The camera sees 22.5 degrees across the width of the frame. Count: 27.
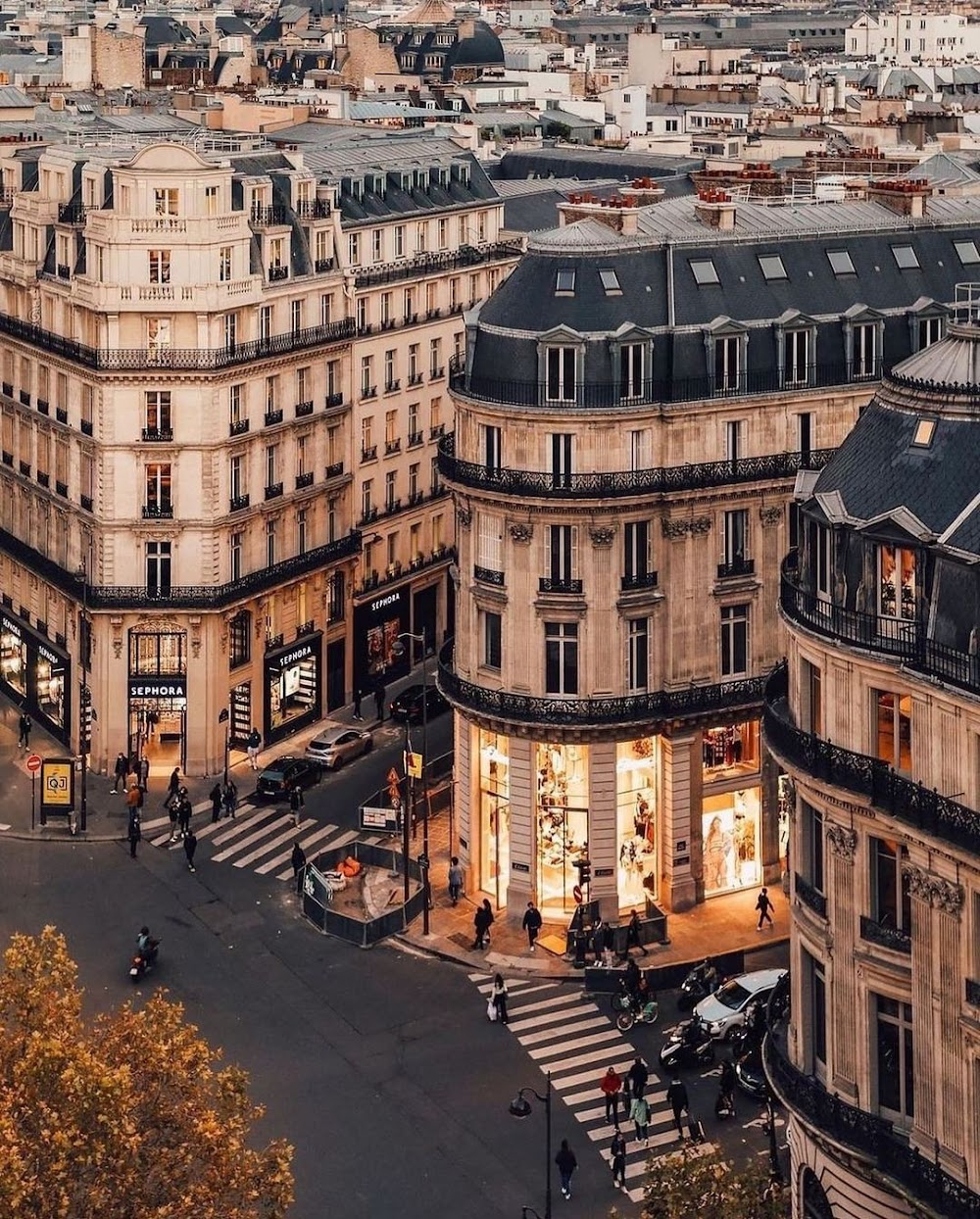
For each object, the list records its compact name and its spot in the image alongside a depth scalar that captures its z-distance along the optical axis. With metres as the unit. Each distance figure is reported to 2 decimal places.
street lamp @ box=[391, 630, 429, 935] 87.44
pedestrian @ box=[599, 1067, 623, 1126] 72.19
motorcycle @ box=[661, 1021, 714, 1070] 76.00
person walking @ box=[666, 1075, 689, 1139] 71.88
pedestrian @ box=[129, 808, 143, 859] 95.69
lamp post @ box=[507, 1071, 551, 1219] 66.25
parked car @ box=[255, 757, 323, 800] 100.75
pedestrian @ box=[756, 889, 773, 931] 86.06
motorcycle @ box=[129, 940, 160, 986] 82.75
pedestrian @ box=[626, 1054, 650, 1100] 72.44
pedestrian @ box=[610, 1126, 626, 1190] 69.19
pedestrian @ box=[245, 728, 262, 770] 104.44
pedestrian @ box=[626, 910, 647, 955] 85.38
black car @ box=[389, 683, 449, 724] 109.44
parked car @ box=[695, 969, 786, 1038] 77.69
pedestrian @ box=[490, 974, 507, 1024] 79.81
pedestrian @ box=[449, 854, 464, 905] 89.94
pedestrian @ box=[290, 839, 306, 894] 91.69
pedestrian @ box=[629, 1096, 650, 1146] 71.50
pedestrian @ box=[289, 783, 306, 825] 99.44
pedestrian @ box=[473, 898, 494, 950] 85.56
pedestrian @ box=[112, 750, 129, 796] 102.62
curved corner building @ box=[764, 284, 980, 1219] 53.53
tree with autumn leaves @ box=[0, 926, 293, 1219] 53.22
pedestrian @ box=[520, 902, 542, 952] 85.88
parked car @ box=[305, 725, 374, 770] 105.31
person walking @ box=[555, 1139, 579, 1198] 68.25
